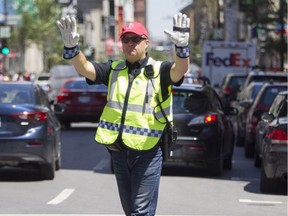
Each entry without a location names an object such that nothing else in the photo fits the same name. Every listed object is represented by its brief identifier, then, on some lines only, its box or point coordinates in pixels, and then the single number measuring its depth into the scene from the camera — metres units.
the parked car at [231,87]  31.73
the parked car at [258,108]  20.75
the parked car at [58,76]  49.25
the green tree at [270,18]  39.78
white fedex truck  44.31
